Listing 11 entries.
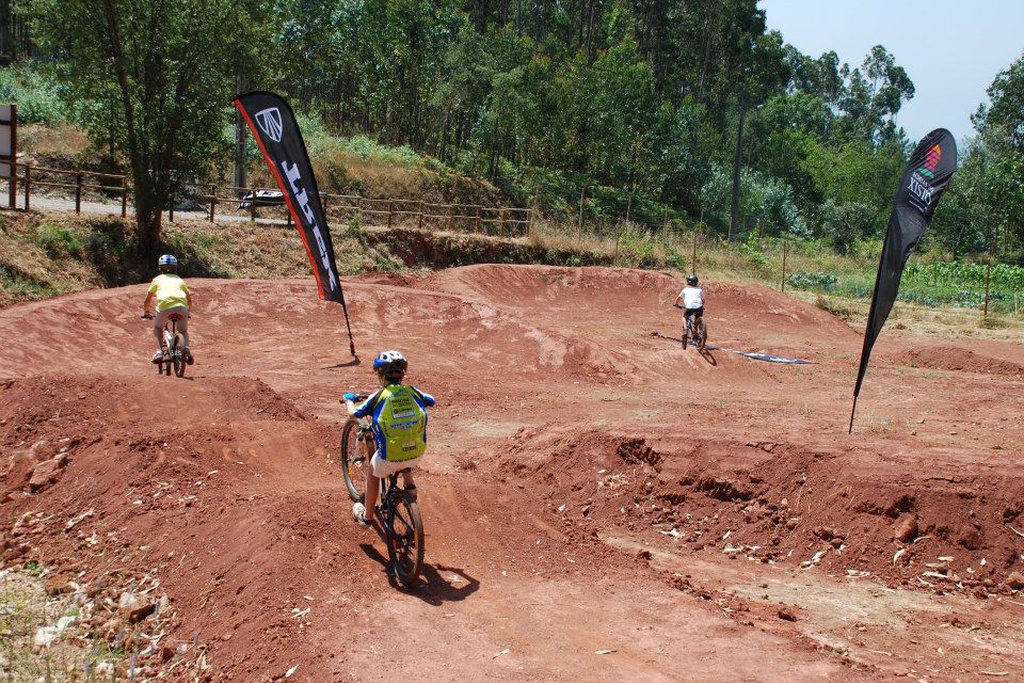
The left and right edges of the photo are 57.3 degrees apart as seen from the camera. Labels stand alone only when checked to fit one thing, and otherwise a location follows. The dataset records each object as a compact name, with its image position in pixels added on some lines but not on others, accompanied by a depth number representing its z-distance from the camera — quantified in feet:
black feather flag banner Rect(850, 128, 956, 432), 35.35
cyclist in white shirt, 69.67
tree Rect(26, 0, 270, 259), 79.20
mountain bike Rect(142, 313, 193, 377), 45.75
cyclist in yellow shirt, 45.06
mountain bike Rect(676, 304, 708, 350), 70.13
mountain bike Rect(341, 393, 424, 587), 23.20
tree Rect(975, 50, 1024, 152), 218.59
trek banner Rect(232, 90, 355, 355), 50.55
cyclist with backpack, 23.75
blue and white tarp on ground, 73.13
